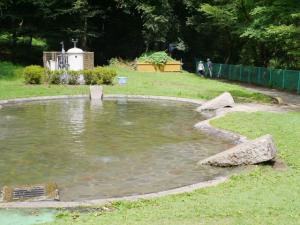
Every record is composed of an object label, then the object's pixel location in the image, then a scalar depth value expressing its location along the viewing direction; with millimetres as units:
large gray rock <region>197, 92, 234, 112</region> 21719
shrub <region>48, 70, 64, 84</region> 29891
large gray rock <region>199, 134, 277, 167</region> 11344
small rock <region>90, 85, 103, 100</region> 25594
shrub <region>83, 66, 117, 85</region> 30094
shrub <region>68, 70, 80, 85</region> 30047
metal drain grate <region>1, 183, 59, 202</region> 9477
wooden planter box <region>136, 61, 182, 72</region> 44588
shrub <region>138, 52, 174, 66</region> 44531
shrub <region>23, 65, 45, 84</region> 29469
